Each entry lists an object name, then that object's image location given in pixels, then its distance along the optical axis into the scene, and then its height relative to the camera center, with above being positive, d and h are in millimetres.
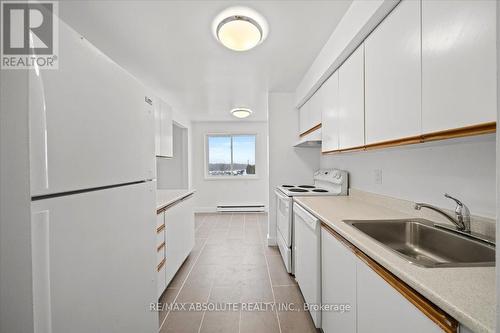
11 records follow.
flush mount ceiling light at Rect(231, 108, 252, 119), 4205 +1044
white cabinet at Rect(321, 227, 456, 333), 758 -597
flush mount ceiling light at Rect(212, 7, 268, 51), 1634 +1077
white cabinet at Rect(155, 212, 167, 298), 1987 -819
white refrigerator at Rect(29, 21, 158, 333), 646 -110
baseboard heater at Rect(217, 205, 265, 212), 5836 -1165
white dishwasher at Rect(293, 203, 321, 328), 1604 -771
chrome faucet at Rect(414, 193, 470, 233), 1117 -280
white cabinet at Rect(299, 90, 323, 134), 2538 +678
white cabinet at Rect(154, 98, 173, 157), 2562 +453
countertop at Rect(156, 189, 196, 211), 2166 -381
